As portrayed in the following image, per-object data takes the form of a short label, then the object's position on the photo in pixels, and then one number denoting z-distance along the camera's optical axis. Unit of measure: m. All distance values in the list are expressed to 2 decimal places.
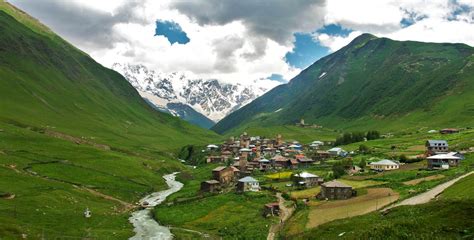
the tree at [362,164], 142.60
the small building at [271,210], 97.38
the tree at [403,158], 145.52
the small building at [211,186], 142.88
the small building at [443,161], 120.06
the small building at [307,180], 126.06
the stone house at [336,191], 101.56
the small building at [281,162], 186.66
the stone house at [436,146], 151.71
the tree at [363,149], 186.84
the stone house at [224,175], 158.50
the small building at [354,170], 135.12
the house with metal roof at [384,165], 134.25
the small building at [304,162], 181.50
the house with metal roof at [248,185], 128.62
